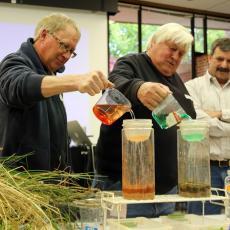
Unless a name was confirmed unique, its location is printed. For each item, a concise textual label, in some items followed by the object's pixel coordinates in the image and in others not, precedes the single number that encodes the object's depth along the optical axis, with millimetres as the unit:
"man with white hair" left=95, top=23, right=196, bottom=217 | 2378
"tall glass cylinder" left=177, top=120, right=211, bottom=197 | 1851
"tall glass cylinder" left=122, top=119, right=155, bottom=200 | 1783
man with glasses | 1990
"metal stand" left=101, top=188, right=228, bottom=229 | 1732
